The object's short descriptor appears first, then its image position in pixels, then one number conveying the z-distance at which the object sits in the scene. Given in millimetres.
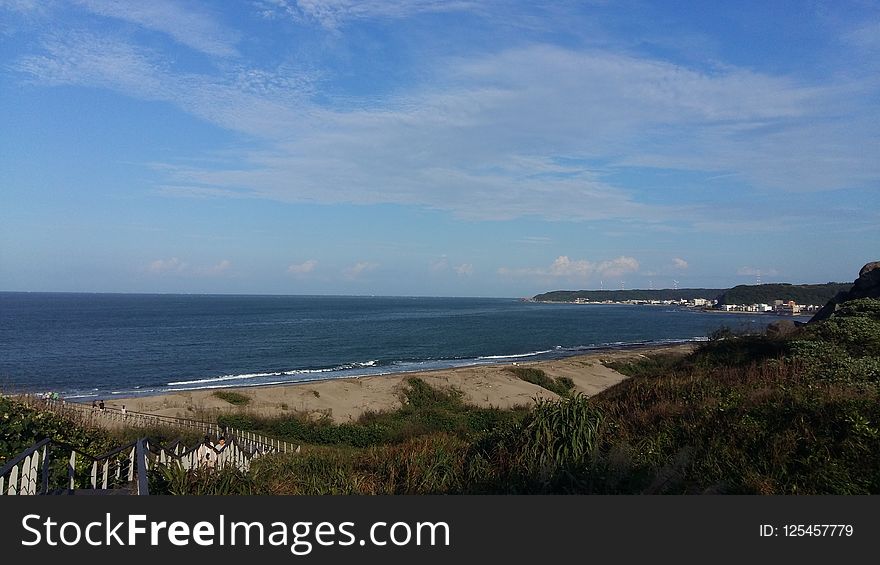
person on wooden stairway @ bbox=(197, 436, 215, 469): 10230
